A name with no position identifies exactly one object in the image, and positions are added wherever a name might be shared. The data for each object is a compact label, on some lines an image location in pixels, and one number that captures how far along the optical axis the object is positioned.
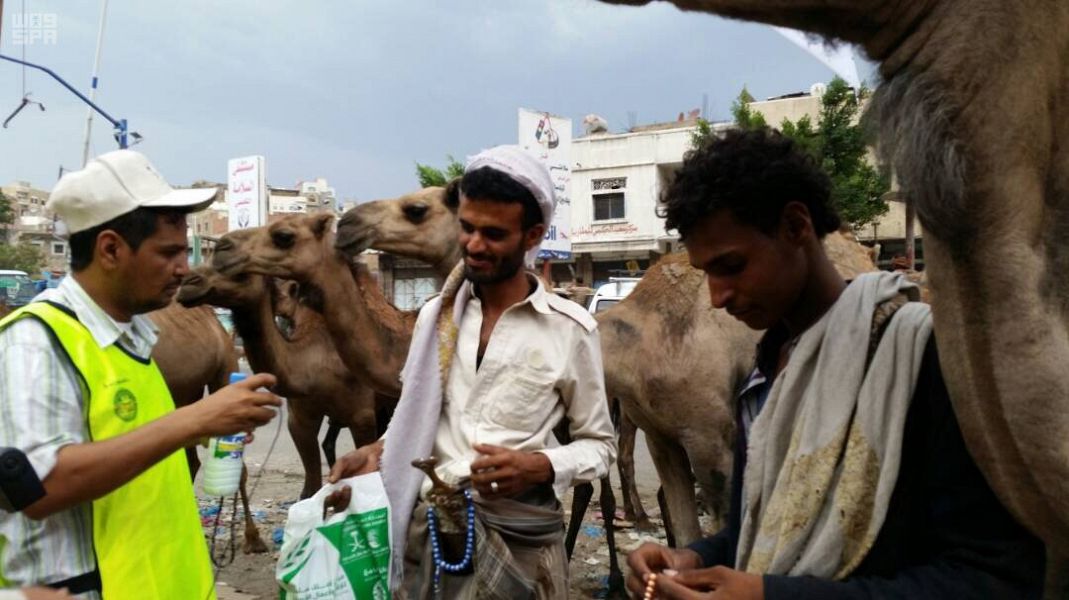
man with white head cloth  2.33
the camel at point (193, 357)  6.29
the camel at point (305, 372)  5.92
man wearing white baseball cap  1.75
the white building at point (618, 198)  29.28
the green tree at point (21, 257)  43.46
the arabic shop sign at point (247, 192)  19.14
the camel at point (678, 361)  4.49
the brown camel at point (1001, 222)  1.14
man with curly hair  1.24
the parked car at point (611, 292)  13.18
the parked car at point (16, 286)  21.85
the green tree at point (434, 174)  29.23
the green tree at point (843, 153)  17.52
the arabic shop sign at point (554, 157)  13.87
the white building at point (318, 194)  47.06
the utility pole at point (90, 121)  19.48
